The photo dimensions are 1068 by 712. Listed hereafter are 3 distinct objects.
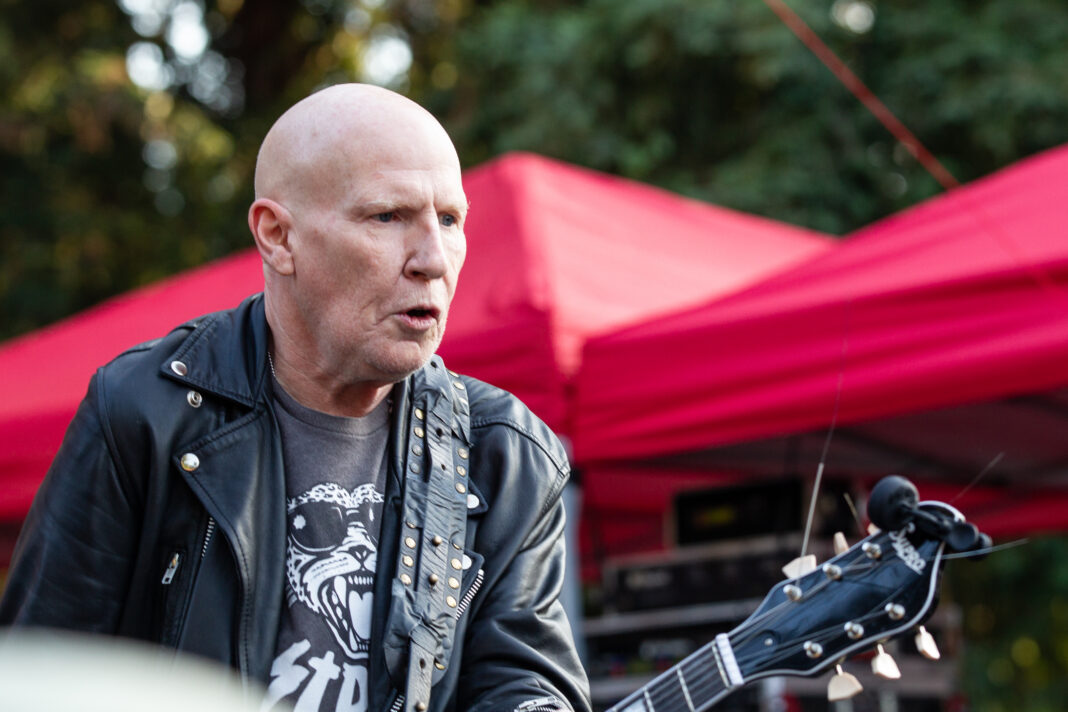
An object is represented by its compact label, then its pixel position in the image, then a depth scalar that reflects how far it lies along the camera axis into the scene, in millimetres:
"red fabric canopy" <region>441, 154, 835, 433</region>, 4189
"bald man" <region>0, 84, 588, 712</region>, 3104
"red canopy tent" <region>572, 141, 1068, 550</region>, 3865
